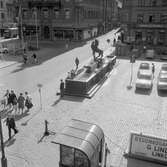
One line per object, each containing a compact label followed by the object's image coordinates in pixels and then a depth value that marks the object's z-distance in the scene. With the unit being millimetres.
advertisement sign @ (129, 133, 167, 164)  11723
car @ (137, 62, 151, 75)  28516
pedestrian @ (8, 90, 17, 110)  17656
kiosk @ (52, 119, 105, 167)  10055
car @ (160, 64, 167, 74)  26414
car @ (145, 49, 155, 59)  38969
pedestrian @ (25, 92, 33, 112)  17556
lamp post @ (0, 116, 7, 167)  10094
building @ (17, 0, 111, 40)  56188
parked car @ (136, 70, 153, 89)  22938
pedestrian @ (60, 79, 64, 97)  20894
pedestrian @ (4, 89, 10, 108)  18656
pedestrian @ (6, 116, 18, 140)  13906
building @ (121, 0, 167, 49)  49031
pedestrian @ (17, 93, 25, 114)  17141
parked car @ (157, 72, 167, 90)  22469
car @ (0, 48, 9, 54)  40094
